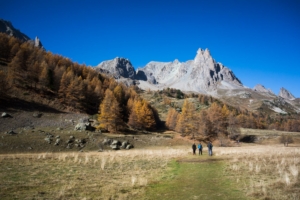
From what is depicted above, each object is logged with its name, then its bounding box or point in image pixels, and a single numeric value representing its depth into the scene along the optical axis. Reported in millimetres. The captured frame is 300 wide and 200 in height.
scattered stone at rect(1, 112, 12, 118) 51625
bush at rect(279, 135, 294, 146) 78300
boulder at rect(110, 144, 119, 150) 51284
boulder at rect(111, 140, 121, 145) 52556
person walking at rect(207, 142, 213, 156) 31055
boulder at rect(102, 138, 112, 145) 51781
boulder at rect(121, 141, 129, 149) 53925
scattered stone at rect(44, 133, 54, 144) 44912
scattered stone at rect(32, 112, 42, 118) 58866
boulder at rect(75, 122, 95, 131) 56344
